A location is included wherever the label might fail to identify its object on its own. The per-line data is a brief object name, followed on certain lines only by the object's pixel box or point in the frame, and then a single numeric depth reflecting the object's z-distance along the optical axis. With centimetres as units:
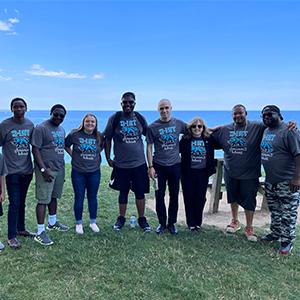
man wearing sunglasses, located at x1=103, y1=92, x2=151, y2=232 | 491
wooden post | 652
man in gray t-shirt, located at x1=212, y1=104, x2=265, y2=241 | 477
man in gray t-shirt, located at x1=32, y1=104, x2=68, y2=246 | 448
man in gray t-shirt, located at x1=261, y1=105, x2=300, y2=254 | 427
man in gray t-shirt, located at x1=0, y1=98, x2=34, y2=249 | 436
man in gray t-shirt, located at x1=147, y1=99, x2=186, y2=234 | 489
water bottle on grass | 529
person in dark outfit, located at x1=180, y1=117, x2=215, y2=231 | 500
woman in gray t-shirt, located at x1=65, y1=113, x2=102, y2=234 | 487
